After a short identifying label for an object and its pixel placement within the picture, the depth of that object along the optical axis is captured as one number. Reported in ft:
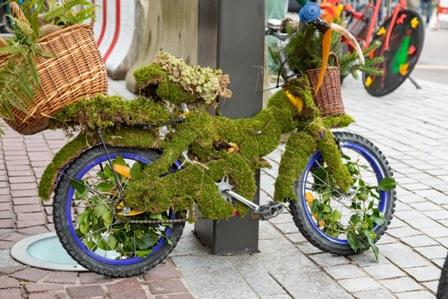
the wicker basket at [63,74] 16.50
